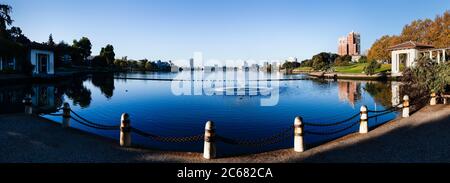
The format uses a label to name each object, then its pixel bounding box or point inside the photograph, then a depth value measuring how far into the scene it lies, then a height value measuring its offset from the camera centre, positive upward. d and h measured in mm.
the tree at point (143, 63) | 165725 +11140
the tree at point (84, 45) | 117319 +15110
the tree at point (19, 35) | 74788 +12724
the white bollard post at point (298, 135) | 8827 -1516
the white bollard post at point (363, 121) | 11391 -1410
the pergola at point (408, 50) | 55938 +6419
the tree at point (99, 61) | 117875 +8629
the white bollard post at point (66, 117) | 12237 -1365
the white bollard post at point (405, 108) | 14383 -1156
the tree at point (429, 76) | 20281 +580
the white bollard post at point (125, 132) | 9438 -1517
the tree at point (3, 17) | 44075 +9629
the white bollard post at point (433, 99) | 17850 -898
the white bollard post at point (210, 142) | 8180 -1580
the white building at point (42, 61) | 55031 +4393
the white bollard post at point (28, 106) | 15039 -1135
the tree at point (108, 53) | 129625 +12913
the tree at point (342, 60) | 132300 +11668
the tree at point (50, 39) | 121625 +17807
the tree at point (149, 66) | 165875 +9433
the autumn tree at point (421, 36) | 61562 +11393
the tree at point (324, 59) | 112000 +13446
